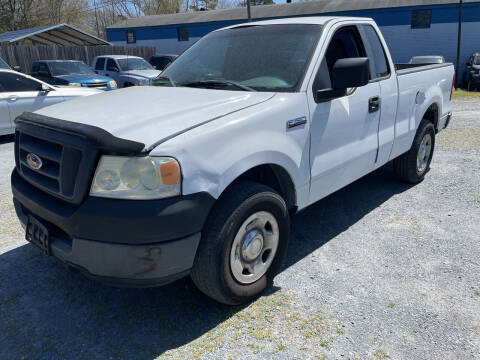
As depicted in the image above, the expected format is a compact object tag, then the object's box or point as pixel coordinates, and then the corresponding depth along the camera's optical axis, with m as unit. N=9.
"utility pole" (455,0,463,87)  21.45
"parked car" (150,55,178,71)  23.33
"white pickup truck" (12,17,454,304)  2.30
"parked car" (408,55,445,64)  18.06
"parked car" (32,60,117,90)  12.88
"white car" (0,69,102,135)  8.39
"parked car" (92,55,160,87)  14.93
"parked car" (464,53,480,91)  18.48
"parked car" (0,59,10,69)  14.34
